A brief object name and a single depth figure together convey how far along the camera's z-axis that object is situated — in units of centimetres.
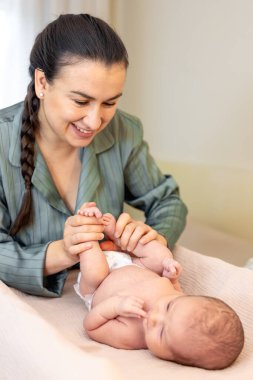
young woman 134
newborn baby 102
